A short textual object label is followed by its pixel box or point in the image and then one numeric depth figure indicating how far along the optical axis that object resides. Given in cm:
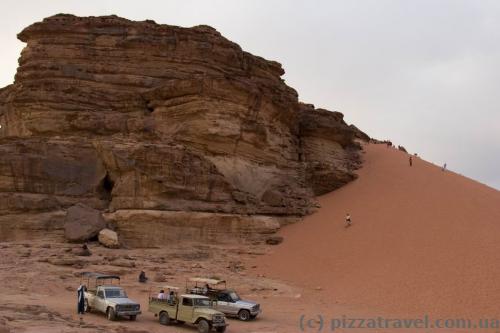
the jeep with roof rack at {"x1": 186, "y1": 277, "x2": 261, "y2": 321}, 1728
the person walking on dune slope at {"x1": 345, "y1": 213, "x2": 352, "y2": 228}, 3009
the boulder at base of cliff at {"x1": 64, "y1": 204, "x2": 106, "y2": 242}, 2408
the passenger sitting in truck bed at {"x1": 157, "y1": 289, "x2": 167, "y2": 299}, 1605
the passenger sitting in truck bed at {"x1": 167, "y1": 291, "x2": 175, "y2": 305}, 1567
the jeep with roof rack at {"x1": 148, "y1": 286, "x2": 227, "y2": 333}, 1467
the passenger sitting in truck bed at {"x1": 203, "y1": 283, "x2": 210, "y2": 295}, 1798
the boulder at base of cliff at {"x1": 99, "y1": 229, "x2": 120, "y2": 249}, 2420
